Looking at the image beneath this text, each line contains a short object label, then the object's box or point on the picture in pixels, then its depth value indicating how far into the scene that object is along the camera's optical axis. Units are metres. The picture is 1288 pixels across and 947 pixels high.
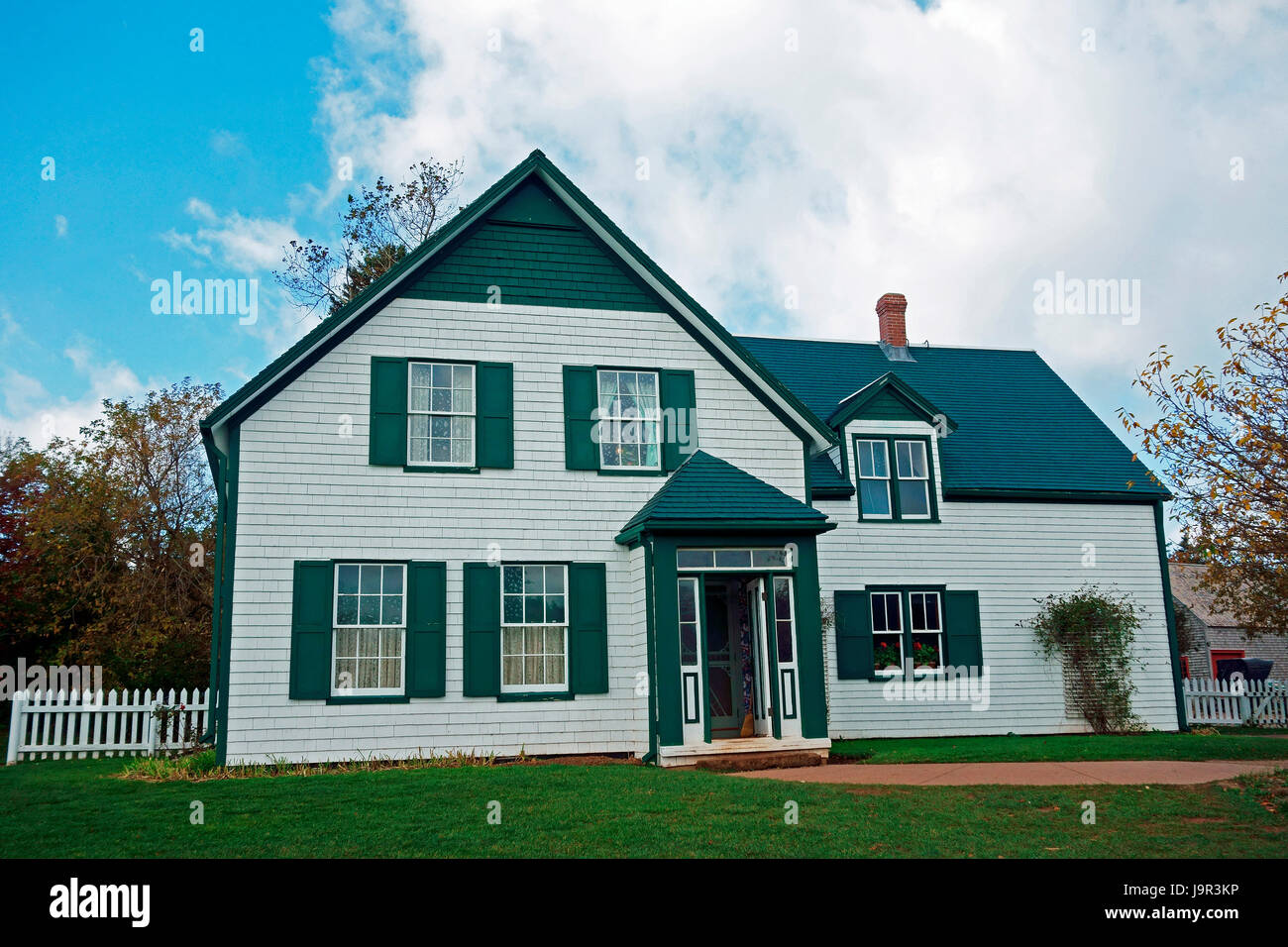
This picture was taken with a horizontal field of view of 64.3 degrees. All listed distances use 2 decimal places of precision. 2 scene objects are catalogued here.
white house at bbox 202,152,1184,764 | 13.95
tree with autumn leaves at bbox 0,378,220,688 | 26.27
